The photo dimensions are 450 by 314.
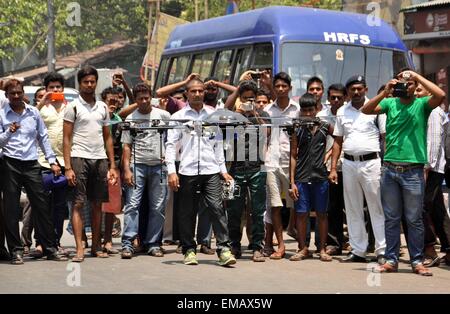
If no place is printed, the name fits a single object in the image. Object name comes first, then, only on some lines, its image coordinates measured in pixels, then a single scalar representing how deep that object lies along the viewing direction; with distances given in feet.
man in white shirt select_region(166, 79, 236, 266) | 34.50
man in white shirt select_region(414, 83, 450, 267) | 35.35
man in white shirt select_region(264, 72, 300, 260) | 36.70
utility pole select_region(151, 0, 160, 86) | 97.62
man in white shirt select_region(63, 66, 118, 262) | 35.22
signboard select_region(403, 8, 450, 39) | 75.82
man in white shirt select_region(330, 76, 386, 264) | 35.12
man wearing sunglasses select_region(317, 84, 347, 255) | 38.40
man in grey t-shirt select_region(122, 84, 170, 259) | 36.86
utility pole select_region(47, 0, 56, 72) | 111.14
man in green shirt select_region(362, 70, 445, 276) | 32.45
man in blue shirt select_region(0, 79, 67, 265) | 34.47
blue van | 53.11
